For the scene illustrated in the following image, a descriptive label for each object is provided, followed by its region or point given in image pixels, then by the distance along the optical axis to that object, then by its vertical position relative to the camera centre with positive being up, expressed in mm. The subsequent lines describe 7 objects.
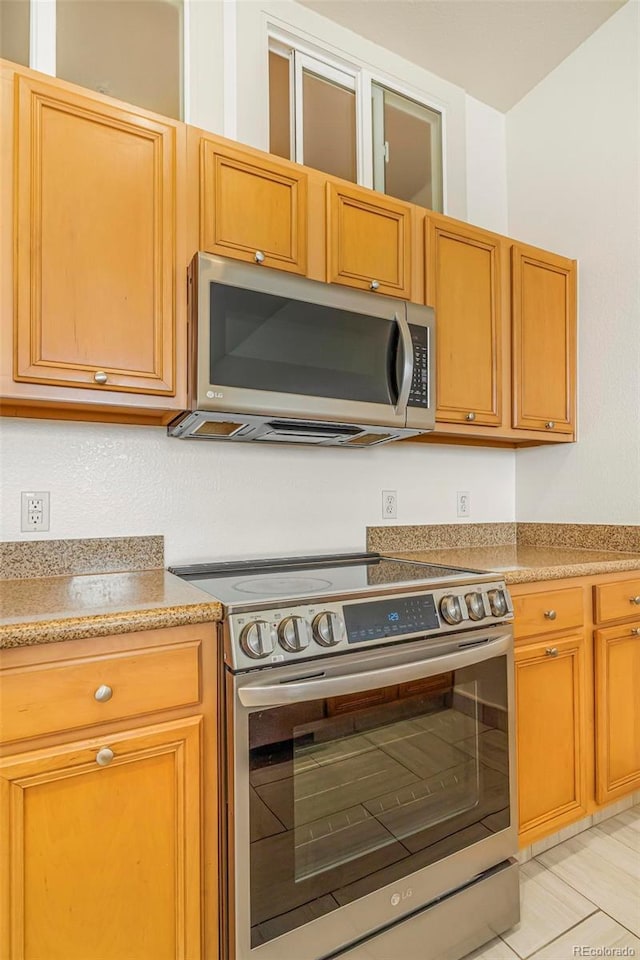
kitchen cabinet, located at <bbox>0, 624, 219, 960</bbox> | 981 -622
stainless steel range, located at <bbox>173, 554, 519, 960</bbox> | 1130 -676
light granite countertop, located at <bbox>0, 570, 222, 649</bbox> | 989 -261
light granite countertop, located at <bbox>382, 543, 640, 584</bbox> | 1680 -273
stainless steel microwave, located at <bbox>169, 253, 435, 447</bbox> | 1434 +379
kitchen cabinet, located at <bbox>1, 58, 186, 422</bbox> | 1317 +621
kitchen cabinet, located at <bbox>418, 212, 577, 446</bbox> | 1985 +610
